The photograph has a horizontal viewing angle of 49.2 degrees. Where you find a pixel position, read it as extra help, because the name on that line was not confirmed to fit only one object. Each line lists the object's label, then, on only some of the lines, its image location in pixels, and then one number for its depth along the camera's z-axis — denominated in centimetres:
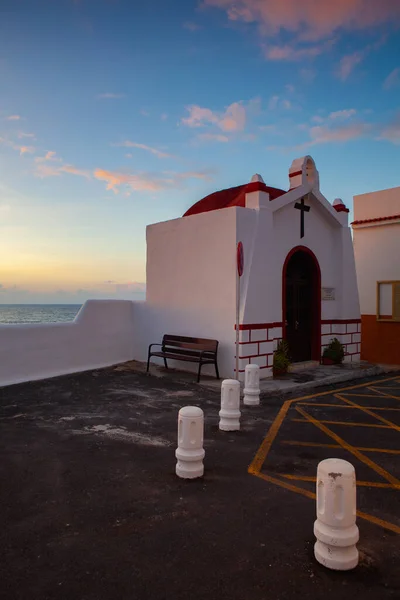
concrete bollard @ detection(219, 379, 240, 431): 643
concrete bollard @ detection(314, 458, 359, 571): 316
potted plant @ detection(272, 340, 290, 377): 1091
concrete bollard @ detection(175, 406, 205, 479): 473
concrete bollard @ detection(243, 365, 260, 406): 813
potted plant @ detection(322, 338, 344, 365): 1264
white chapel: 1041
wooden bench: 1036
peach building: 1399
